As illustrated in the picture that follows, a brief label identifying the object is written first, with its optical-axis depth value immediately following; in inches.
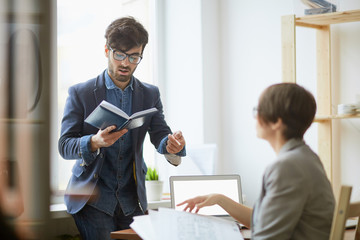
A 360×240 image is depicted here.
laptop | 94.1
